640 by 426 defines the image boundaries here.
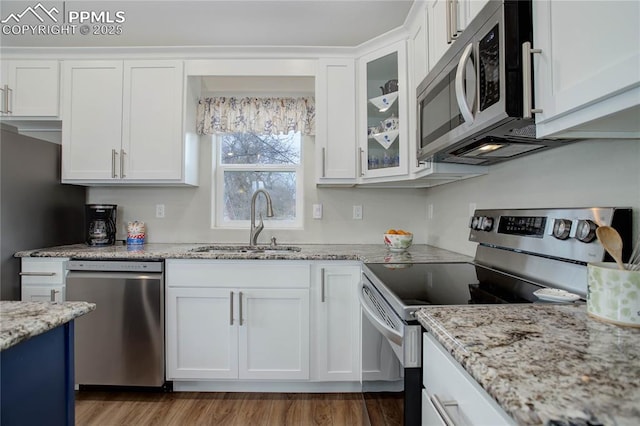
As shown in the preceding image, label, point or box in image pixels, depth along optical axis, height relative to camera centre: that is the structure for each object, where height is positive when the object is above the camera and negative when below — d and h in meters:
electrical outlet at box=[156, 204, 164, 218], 2.46 +0.05
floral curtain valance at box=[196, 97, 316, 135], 2.38 +0.78
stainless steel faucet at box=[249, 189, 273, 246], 2.28 -0.06
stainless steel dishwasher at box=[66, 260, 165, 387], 1.83 -0.65
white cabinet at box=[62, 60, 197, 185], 2.16 +0.69
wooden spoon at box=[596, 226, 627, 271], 0.72 -0.06
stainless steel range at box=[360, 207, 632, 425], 0.85 -0.23
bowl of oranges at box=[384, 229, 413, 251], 1.99 -0.15
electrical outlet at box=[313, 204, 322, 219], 2.45 +0.04
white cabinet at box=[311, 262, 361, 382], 1.88 -0.65
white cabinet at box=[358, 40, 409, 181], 1.91 +0.69
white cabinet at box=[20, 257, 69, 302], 1.87 -0.38
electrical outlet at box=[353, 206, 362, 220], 2.46 +0.04
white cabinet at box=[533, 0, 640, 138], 0.57 +0.31
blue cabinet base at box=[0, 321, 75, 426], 0.68 -0.41
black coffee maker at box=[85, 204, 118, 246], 2.21 -0.06
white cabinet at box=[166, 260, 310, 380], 1.86 -0.63
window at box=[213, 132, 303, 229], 2.51 +0.33
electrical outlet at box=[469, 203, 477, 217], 1.74 +0.05
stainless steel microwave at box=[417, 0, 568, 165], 0.82 +0.40
